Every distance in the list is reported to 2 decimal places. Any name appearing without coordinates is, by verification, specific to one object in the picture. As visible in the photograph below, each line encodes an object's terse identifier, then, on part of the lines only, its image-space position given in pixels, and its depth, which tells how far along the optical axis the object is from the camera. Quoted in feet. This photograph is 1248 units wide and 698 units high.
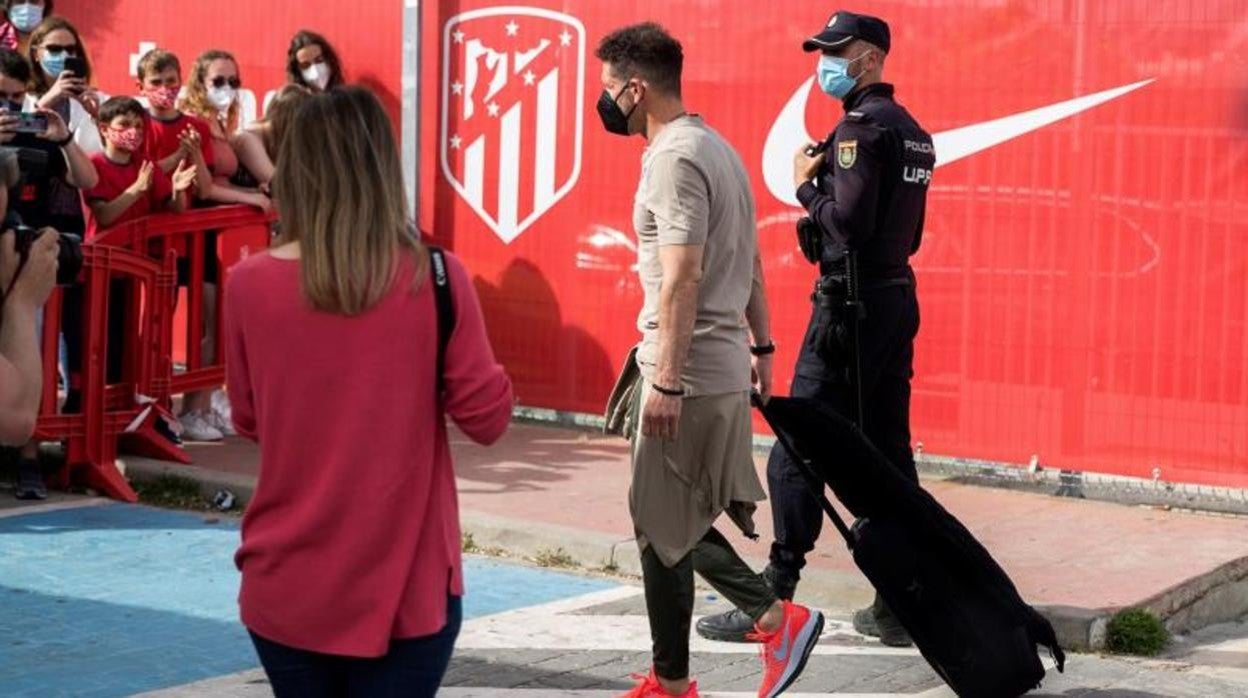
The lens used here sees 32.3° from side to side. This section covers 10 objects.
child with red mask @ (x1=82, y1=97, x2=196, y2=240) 34.06
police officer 23.71
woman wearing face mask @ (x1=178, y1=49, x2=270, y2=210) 37.32
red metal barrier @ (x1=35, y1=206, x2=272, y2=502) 32.27
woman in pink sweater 13.29
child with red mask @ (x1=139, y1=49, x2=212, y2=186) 35.94
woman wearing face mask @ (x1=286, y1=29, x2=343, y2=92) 39.40
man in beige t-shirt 19.98
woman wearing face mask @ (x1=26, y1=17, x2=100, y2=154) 35.09
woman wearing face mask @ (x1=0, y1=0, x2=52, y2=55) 40.65
